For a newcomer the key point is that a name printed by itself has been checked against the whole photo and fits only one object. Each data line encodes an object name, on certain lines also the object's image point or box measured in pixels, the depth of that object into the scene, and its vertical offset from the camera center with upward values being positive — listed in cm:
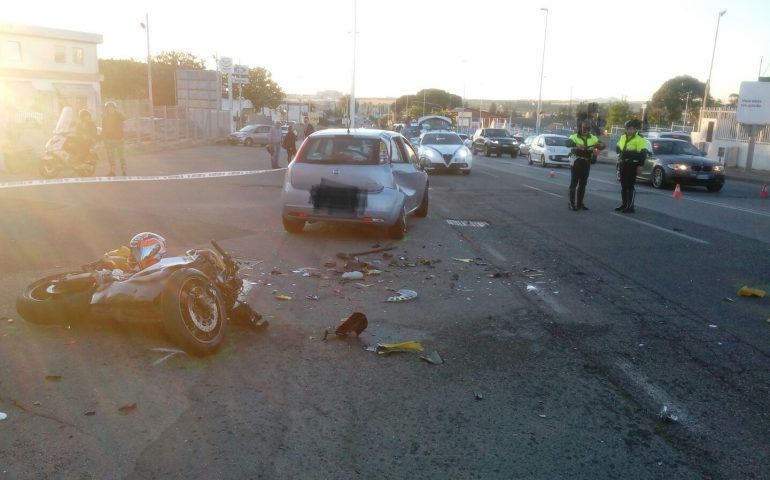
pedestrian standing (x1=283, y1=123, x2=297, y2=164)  2430 -129
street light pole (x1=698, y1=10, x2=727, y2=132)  4041 +255
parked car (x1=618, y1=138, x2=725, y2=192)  2033 -146
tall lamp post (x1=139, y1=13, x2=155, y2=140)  3287 -109
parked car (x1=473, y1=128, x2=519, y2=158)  4069 -185
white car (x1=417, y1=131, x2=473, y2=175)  2384 -163
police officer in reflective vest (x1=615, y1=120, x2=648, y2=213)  1380 -82
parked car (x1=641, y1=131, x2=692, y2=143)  3569 -83
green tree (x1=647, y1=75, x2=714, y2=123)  9025 +292
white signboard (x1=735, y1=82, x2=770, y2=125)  3219 +93
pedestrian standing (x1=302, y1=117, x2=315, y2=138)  2619 -89
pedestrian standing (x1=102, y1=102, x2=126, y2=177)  1670 -85
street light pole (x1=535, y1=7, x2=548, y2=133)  5744 +112
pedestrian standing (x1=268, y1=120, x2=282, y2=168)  2452 -139
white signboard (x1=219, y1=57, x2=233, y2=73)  6220 +348
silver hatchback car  951 -110
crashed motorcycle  479 -149
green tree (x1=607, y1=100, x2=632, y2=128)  8747 +56
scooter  1650 -144
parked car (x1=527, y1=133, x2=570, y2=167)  3186 -170
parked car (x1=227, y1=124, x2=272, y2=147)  4703 -233
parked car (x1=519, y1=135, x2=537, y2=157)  3813 -203
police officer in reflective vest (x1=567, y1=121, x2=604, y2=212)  1402 -85
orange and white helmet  529 -119
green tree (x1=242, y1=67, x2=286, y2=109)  9475 +203
